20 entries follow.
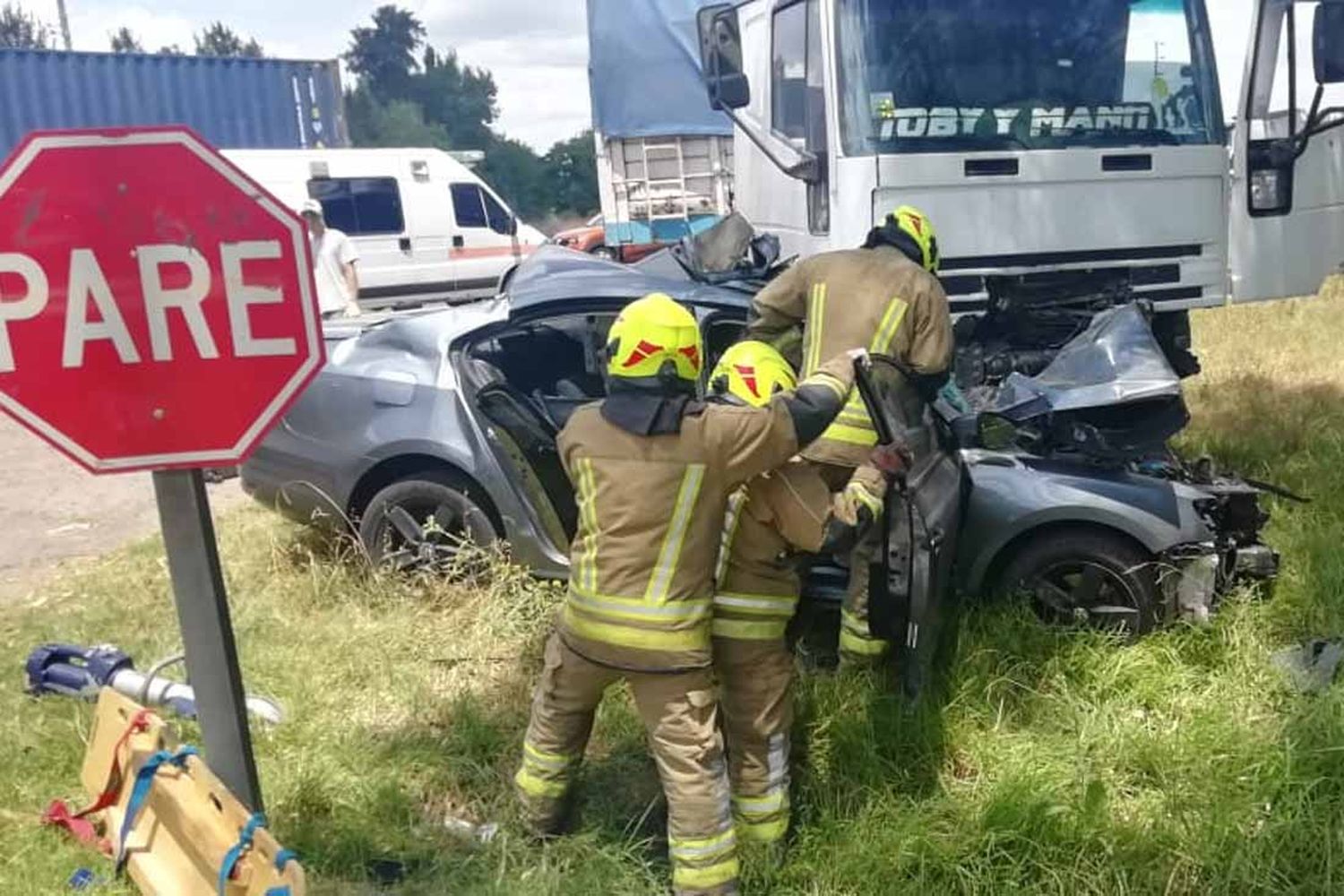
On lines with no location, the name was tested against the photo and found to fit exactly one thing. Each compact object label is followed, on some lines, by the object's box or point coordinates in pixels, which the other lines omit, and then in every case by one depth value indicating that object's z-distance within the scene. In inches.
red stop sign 77.3
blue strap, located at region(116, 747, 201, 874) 104.3
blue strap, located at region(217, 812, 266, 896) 88.8
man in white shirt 330.6
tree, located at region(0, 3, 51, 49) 1813.5
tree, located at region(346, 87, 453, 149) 1898.4
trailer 475.2
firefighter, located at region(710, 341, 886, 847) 118.8
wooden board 88.6
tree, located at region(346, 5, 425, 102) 2480.3
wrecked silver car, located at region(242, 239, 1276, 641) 153.9
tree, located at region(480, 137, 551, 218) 1486.2
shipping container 590.6
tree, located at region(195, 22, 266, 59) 2107.5
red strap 111.8
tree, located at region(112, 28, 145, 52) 1855.6
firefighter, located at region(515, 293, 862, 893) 108.7
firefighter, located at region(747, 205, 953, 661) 157.8
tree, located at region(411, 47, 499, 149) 2331.4
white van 495.2
